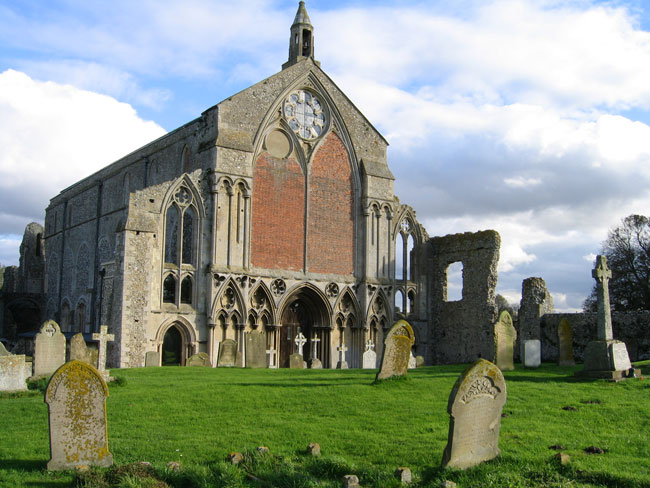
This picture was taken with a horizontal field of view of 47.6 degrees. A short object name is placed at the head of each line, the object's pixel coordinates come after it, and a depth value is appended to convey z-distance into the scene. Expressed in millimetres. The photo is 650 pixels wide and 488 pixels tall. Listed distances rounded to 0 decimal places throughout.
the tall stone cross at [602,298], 18000
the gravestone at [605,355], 17188
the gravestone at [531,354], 21703
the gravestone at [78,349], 20219
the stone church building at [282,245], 27438
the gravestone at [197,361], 25114
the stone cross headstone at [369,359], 28719
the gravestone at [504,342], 20469
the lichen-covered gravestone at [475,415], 9680
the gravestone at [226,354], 24266
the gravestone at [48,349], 19594
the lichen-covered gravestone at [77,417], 10086
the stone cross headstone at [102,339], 23828
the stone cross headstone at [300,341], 30817
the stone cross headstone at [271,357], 29969
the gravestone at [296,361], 25323
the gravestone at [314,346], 31719
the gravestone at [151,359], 24906
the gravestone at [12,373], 16438
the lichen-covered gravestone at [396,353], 16781
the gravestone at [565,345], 22734
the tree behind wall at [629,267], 46234
